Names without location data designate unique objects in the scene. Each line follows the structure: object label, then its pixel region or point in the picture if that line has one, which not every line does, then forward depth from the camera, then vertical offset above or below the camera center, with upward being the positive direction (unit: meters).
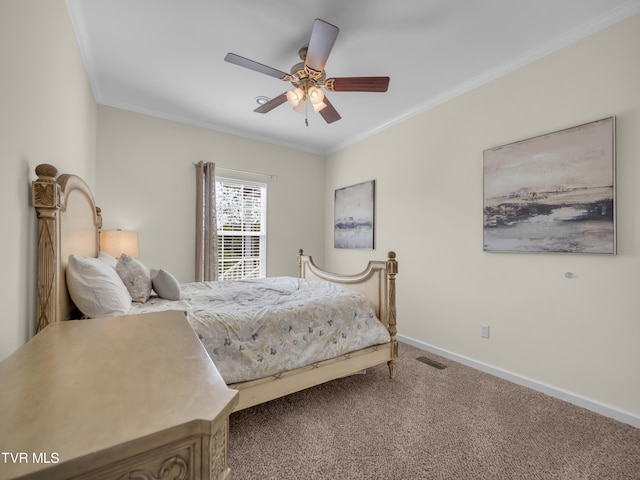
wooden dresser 0.40 -0.30
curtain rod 3.83 +0.95
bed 1.26 -0.43
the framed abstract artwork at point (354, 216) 3.93 +0.35
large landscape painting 1.97 +0.38
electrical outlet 2.64 -0.83
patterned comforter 1.72 -0.57
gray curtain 3.55 +0.20
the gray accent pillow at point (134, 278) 1.97 -0.27
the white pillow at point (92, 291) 1.45 -0.27
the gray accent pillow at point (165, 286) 2.12 -0.35
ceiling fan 1.88 +1.19
